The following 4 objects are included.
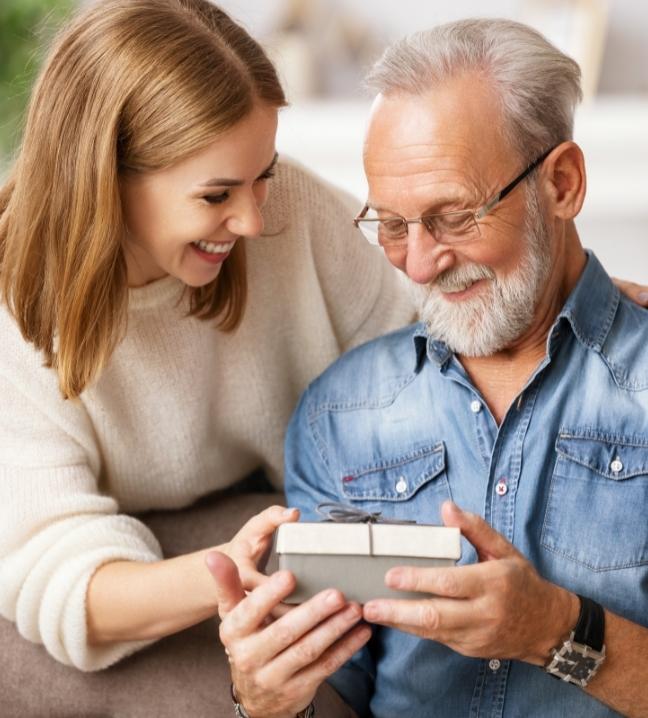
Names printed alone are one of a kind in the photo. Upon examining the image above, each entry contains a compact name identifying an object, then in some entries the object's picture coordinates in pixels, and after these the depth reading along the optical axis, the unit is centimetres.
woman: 154
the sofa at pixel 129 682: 166
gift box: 122
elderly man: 149
